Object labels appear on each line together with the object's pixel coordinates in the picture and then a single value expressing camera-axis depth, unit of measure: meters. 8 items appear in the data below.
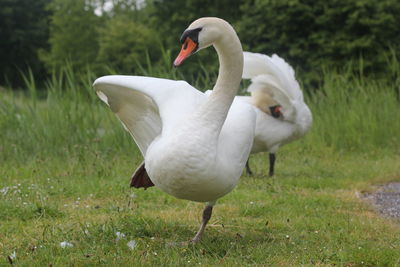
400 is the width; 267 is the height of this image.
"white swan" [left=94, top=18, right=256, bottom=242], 3.51
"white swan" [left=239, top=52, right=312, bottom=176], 7.43
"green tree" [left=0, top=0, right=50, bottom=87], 46.53
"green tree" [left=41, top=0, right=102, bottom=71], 44.62
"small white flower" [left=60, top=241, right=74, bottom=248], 3.63
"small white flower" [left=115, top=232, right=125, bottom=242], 3.83
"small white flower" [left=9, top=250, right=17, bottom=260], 3.43
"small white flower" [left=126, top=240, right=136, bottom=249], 3.70
